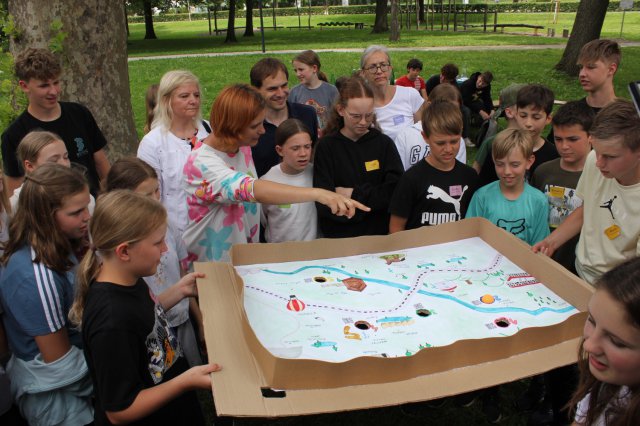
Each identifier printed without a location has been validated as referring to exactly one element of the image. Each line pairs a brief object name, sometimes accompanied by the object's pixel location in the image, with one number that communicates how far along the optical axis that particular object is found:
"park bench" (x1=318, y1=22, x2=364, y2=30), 40.88
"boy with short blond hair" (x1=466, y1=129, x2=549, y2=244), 3.09
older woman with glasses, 4.41
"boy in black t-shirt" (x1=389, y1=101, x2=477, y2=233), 3.07
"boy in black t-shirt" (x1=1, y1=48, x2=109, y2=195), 3.46
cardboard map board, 1.69
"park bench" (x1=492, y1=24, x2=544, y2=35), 30.04
